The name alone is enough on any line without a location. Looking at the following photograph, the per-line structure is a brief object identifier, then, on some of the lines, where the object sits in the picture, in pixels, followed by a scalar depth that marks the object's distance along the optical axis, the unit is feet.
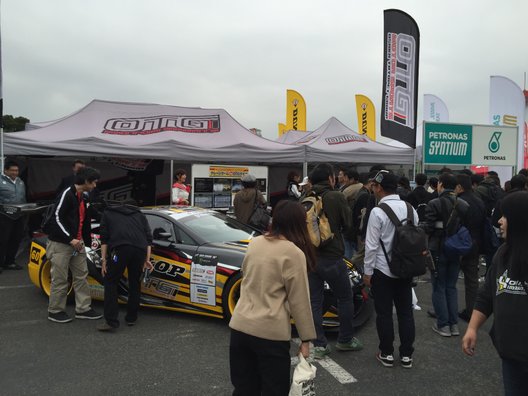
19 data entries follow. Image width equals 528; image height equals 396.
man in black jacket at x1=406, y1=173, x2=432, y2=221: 23.65
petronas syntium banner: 31.55
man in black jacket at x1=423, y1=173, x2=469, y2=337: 14.29
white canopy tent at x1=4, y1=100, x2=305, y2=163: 27.91
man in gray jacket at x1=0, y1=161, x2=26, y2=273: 23.08
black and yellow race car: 14.60
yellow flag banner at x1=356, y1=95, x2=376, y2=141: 77.68
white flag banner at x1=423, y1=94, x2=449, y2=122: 79.30
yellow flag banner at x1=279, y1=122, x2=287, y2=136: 96.64
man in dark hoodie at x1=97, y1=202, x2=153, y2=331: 14.32
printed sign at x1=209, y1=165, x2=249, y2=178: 29.63
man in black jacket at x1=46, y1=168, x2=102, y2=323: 15.06
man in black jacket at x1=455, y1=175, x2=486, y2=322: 15.06
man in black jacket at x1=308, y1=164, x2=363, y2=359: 12.16
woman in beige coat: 6.88
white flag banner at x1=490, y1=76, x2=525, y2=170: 57.21
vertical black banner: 32.68
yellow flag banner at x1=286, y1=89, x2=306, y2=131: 76.13
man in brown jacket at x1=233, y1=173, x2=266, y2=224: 21.15
